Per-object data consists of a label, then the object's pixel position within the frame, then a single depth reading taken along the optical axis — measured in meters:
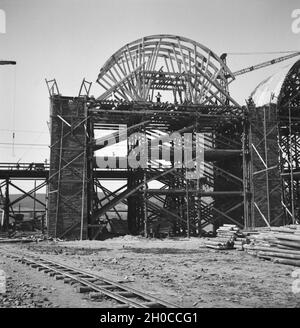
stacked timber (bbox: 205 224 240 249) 17.70
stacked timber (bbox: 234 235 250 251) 17.01
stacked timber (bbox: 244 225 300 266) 12.73
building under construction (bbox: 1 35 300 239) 23.78
